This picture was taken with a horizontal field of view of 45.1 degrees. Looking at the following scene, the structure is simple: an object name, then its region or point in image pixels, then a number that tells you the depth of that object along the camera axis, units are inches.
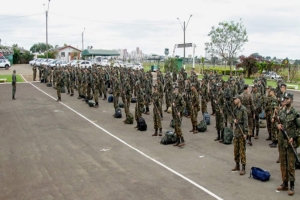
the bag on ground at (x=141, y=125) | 588.4
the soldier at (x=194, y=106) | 576.1
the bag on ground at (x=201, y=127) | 581.1
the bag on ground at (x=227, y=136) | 499.5
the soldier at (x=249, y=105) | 511.7
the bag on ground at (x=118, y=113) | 710.5
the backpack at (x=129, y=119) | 645.9
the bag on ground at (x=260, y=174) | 348.2
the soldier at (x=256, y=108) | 542.0
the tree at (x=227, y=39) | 1841.3
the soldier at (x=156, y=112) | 545.8
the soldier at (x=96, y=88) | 853.6
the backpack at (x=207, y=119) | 643.5
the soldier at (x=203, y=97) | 718.5
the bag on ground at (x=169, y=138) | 497.0
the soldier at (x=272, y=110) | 491.2
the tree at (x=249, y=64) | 1866.6
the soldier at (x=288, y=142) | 319.0
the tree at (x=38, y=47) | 5290.4
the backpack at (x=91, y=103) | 856.9
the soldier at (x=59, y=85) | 927.7
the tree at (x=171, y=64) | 1866.9
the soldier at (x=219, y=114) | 522.9
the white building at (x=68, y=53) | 3341.5
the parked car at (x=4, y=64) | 2163.3
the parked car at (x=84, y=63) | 2054.0
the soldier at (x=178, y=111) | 485.1
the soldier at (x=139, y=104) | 623.8
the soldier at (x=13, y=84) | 945.3
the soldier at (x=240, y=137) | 370.6
